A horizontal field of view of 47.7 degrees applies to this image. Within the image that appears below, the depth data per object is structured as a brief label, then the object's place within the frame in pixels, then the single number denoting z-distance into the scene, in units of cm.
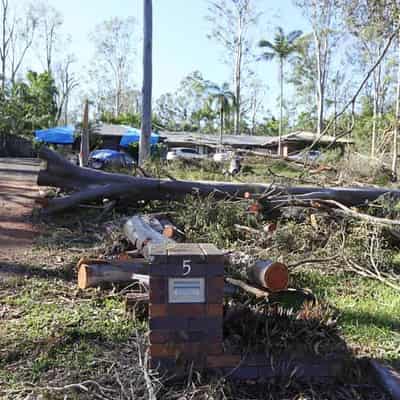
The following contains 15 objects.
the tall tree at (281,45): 3155
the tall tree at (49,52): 4506
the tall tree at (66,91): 4854
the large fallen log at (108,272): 394
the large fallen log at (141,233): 465
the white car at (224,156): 1603
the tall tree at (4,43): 3997
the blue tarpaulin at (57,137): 2648
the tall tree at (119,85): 4444
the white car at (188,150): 2953
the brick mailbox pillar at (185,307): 252
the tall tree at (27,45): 4234
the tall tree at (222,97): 3147
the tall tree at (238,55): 3322
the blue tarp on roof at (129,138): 2680
